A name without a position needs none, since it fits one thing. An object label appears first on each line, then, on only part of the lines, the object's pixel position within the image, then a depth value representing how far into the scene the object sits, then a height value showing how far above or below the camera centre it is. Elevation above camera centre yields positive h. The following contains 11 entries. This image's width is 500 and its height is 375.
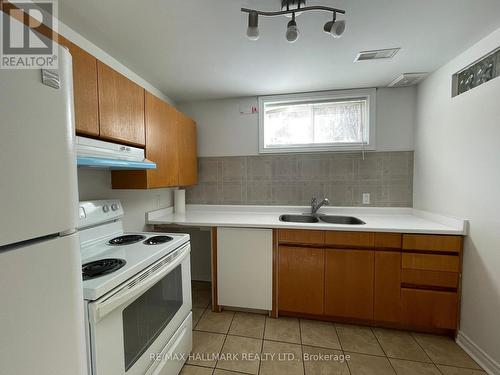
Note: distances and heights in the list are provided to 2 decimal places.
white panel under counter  1.98 -0.85
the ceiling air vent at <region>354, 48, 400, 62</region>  1.63 +0.98
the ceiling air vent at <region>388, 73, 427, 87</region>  2.01 +0.98
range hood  1.10 +0.15
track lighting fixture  1.12 +0.88
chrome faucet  2.35 -0.31
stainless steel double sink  2.31 -0.46
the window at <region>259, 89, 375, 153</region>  2.37 +0.67
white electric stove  0.86 -0.58
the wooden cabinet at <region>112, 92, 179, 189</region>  1.67 +0.25
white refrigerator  0.48 -0.13
